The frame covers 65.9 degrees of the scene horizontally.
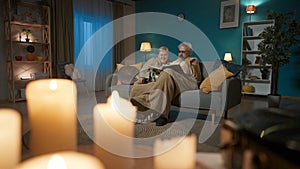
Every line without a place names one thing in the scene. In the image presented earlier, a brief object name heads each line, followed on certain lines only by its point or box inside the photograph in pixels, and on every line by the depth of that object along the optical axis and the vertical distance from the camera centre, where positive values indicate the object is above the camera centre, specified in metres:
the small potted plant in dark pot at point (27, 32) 3.94 +0.49
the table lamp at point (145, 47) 5.15 +0.34
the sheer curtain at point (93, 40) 4.73 +0.47
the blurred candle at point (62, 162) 0.33 -0.16
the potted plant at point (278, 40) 3.59 +0.37
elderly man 2.28 -0.29
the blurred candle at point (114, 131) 0.55 -0.17
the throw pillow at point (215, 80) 2.31 -0.17
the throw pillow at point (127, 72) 3.03 -0.14
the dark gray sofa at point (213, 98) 2.19 -0.34
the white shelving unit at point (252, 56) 4.32 +0.14
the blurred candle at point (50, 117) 0.52 -0.13
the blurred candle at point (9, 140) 0.43 -0.15
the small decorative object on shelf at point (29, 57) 3.94 +0.07
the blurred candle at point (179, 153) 0.39 -0.15
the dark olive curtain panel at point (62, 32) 4.24 +0.56
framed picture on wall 4.58 +1.00
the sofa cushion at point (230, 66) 2.56 -0.03
